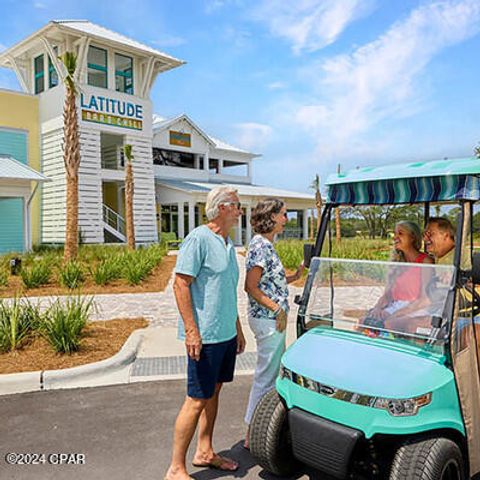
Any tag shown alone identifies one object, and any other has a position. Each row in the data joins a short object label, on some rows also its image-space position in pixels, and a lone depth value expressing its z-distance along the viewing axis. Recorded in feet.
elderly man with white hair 9.94
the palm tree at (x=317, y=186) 87.31
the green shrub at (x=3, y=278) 36.27
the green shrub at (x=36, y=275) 37.76
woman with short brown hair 12.06
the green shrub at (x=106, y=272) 39.52
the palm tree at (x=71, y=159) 50.16
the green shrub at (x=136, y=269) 40.83
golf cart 8.06
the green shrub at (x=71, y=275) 37.85
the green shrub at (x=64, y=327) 18.92
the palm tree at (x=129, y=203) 71.05
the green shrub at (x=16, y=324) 19.06
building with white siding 78.28
